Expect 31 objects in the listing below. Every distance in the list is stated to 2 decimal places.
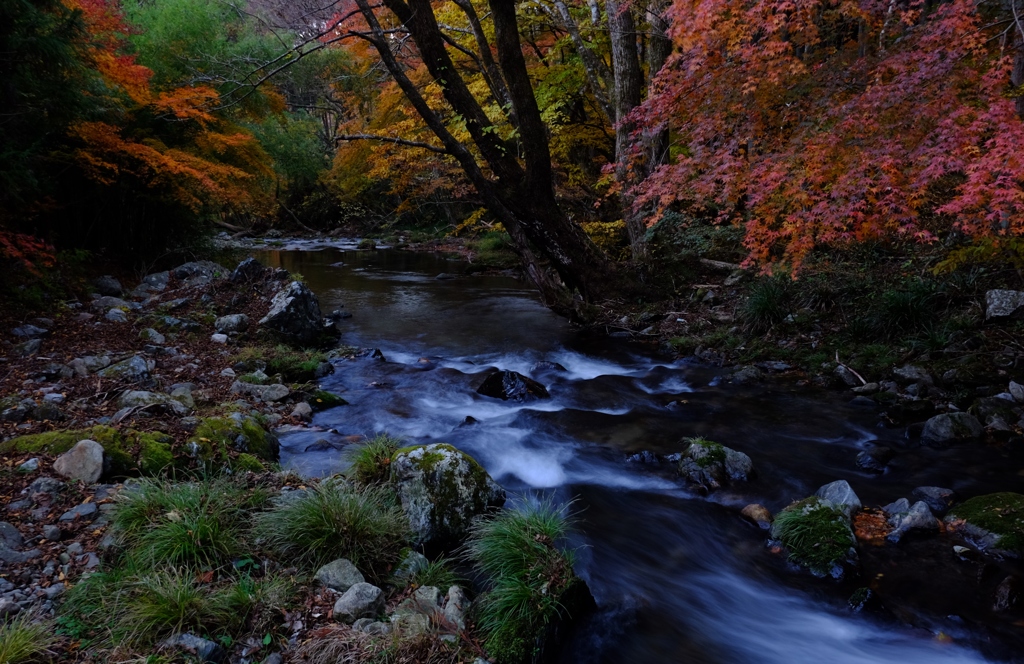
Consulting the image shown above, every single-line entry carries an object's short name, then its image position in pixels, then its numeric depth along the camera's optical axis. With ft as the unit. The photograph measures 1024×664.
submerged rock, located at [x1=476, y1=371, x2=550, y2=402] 27.84
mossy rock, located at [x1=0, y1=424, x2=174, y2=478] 15.03
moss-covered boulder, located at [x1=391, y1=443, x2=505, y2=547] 14.84
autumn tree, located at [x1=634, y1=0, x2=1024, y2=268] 18.24
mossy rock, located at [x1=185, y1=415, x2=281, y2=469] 16.24
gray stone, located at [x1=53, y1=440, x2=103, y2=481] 14.44
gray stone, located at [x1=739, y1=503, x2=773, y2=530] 16.94
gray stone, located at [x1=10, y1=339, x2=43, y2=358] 23.64
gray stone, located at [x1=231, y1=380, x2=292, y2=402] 24.54
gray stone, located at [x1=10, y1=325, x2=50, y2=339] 25.77
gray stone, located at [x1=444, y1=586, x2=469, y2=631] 11.48
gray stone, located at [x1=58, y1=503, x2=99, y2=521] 13.02
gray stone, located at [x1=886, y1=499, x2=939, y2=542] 15.78
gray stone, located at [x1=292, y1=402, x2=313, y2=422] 23.71
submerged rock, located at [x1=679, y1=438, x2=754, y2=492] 19.24
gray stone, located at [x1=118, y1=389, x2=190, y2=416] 18.89
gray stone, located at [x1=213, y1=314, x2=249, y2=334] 32.50
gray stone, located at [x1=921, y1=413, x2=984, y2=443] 20.99
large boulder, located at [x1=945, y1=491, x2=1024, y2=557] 14.83
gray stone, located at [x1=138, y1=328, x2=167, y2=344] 28.60
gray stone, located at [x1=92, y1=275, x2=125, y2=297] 36.58
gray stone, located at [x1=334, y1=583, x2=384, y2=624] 11.26
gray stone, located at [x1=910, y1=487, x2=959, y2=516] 17.14
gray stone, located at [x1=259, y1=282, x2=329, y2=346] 33.37
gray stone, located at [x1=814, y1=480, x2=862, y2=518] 16.56
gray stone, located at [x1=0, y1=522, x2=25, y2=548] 11.81
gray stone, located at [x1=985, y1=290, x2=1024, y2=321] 25.18
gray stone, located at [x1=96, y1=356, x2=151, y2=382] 22.54
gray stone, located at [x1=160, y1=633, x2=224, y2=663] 10.04
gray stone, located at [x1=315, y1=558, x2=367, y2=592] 12.12
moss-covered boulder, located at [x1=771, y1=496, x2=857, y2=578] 14.76
